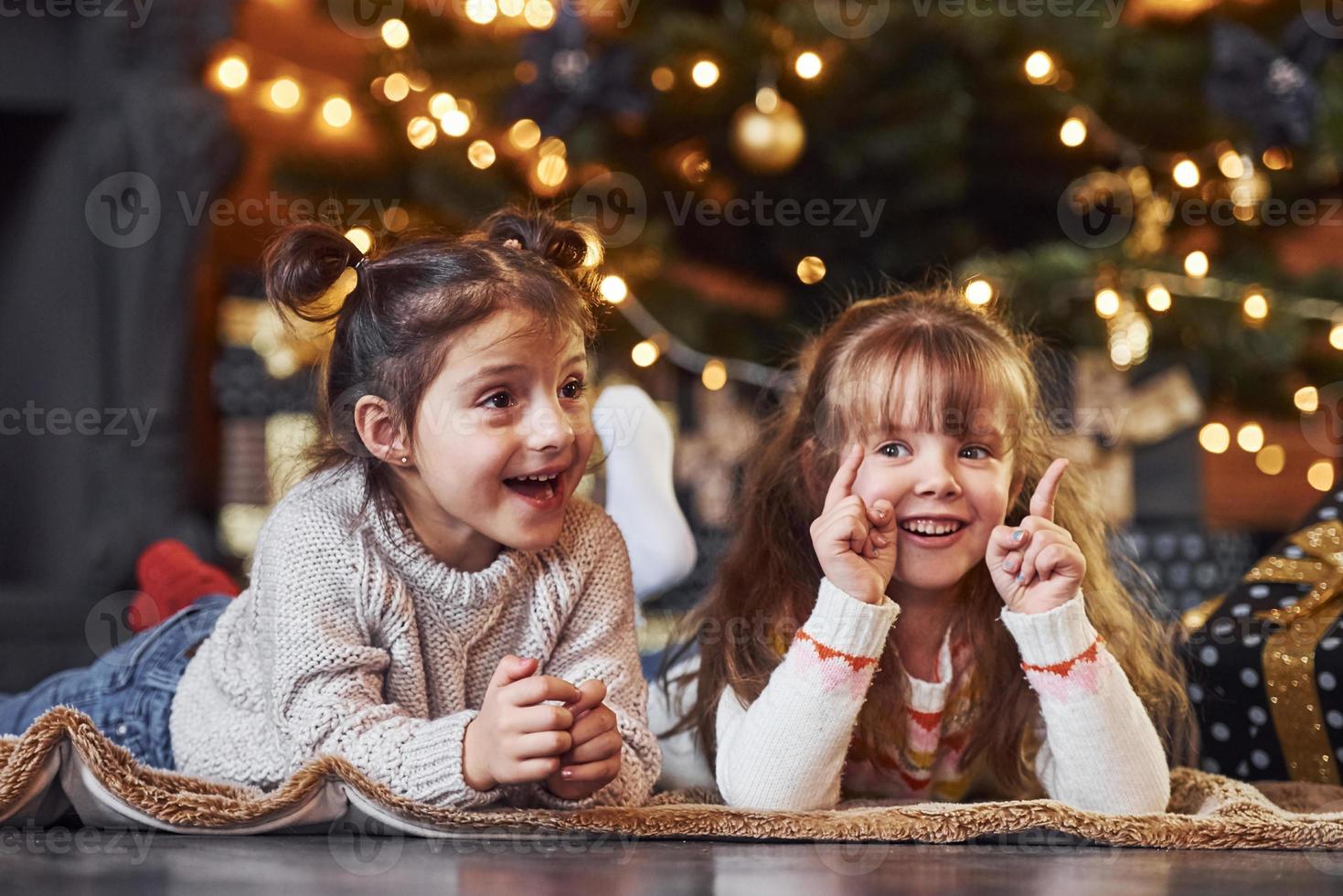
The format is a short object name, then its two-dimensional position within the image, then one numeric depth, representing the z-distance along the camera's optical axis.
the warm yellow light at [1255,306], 2.72
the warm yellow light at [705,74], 2.75
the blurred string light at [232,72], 3.14
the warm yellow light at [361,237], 2.41
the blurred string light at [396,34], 2.90
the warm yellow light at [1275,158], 2.81
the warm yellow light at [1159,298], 2.71
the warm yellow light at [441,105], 2.84
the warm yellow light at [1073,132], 2.83
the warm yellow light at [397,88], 2.94
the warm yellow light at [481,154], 2.82
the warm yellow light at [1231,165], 2.81
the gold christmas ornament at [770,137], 2.71
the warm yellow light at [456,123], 2.82
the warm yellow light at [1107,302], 2.70
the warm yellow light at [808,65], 2.74
